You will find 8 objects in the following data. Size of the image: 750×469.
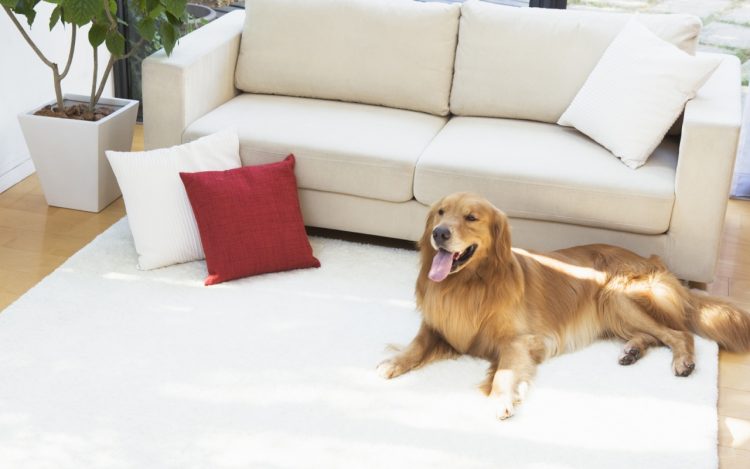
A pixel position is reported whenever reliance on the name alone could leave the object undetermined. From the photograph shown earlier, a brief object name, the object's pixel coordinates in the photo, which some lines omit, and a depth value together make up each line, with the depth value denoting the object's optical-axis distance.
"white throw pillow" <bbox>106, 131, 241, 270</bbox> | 3.38
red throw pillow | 3.31
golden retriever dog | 2.82
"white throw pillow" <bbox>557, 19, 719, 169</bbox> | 3.36
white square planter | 3.69
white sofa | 3.29
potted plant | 3.61
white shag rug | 2.47
